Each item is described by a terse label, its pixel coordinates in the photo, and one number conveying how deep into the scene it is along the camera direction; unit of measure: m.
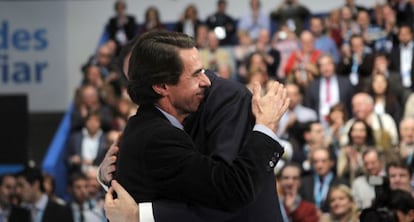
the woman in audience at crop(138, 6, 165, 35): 20.37
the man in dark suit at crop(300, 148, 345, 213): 12.22
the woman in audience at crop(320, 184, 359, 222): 10.73
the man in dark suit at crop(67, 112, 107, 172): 15.67
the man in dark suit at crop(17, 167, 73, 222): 12.76
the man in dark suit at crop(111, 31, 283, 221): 4.21
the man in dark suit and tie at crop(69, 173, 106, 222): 12.66
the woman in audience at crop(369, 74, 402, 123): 14.33
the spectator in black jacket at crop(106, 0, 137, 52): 20.98
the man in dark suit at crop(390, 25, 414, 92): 15.83
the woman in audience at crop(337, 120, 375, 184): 12.37
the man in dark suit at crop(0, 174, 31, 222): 13.08
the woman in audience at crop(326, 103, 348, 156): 13.70
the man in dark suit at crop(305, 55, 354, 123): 15.42
